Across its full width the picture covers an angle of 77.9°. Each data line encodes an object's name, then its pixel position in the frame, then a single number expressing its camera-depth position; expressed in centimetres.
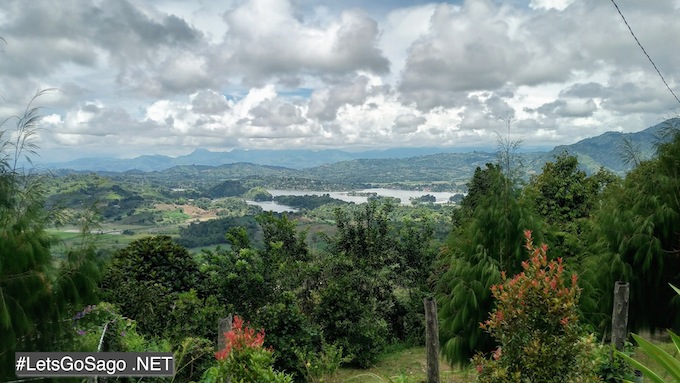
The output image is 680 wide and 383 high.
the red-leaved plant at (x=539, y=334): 308
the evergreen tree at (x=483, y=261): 489
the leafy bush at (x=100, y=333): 386
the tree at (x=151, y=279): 711
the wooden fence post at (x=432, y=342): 432
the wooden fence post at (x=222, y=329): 397
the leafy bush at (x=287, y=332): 750
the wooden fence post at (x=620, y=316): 454
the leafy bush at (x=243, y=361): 290
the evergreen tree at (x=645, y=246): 558
